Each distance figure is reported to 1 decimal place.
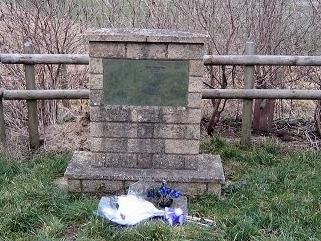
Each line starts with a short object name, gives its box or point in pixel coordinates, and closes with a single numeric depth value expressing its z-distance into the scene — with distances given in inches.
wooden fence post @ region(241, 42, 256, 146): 235.8
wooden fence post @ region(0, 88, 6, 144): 242.1
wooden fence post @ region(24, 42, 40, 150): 237.9
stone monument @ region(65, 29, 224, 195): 189.8
